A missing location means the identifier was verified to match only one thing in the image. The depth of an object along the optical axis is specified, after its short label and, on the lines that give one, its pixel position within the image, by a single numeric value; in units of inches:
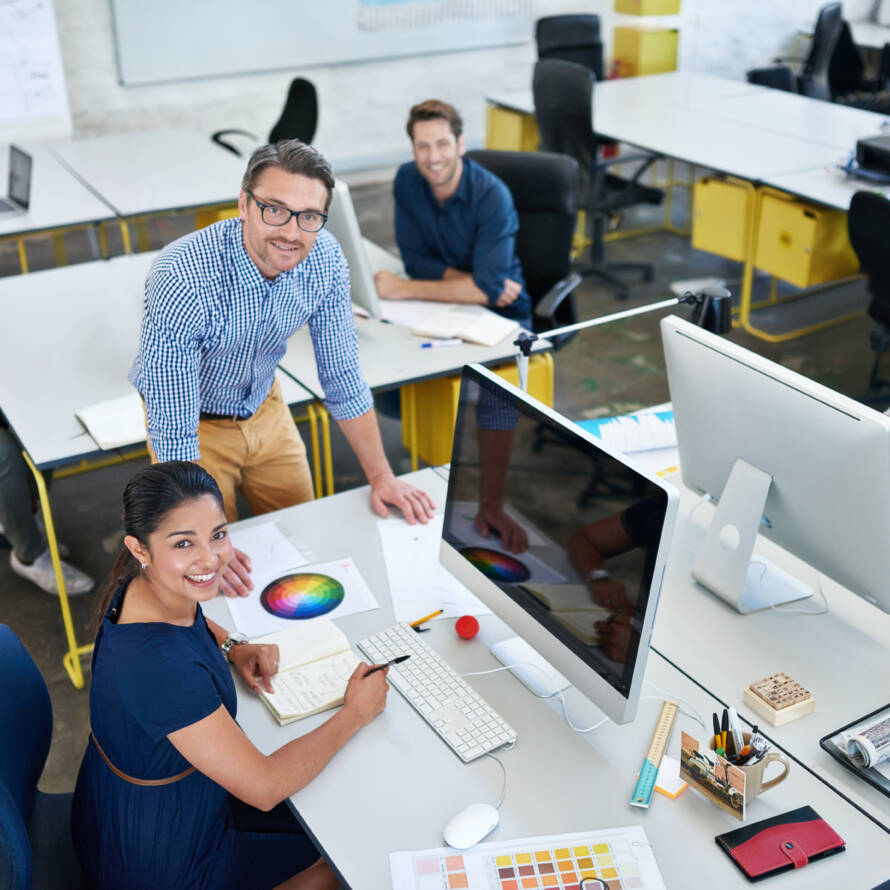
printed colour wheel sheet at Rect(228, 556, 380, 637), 78.8
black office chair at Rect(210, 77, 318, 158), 215.3
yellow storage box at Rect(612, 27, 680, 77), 283.4
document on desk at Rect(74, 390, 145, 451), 104.3
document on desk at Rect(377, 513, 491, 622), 80.0
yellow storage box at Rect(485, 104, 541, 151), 238.8
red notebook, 57.8
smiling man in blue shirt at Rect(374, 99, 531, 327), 131.6
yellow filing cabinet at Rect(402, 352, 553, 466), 125.4
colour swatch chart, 57.2
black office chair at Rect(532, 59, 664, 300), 196.5
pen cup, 59.9
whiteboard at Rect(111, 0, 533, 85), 251.4
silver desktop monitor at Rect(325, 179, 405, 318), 118.0
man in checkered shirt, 81.7
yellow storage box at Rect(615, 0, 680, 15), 293.3
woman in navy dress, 60.2
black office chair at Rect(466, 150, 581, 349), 141.1
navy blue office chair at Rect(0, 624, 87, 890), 61.8
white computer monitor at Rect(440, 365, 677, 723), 59.8
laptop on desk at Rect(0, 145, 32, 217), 168.2
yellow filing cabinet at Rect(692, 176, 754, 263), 186.9
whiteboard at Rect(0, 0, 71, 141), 232.5
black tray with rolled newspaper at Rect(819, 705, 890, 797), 63.6
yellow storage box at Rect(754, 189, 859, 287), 174.7
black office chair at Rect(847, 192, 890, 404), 146.4
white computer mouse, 59.1
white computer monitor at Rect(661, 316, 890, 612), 66.5
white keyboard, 66.9
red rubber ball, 76.0
